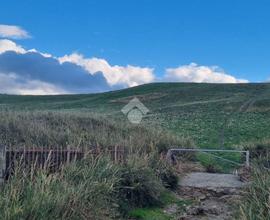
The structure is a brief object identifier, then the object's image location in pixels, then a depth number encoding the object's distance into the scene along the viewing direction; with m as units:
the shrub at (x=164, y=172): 14.16
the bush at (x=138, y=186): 11.53
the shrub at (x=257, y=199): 7.82
